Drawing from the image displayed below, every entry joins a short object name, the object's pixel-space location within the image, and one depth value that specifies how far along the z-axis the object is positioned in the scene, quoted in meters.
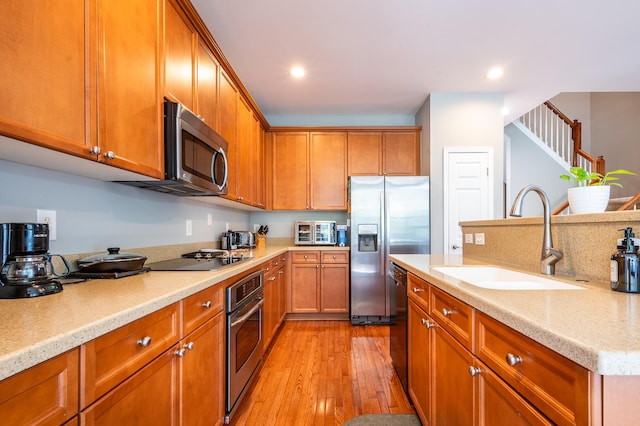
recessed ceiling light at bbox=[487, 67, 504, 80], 2.99
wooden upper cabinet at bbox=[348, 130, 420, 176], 3.93
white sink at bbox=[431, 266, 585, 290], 1.18
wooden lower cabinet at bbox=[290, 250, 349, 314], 3.59
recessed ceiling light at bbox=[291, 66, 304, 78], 2.94
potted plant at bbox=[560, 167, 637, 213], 1.34
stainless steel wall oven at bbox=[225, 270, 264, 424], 1.61
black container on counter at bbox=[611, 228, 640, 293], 0.96
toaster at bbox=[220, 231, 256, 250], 2.95
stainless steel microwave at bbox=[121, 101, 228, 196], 1.55
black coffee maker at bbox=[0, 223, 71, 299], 0.92
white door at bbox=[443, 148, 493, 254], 3.53
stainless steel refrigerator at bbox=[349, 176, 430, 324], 3.49
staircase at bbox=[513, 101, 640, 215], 4.82
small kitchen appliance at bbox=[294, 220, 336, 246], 3.83
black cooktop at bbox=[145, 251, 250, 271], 1.61
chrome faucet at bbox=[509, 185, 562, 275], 1.34
